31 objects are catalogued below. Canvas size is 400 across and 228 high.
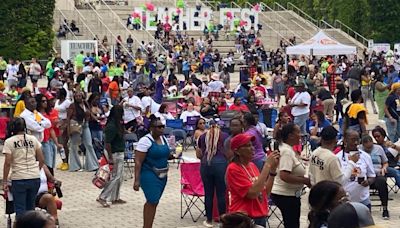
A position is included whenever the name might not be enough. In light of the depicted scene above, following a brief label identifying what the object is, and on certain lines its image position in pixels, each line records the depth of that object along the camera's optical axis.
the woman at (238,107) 19.03
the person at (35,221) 6.11
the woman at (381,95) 21.97
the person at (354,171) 11.15
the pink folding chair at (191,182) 13.81
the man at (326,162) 9.52
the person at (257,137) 12.67
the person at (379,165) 13.58
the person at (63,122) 18.30
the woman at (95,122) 18.61
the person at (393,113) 19.47
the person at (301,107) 20.92
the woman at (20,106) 17.42
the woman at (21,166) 11.48
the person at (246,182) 8.84
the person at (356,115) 17.30
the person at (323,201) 7.05
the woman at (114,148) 14.36
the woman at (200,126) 15.42
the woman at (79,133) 17.77
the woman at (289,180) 9.59
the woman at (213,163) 12.47
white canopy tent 38.44
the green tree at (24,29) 49.62
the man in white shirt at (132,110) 20.88
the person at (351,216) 5.66
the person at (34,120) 14.40
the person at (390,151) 14.38
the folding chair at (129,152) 17.91
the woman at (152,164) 11.56
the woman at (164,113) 21.28
